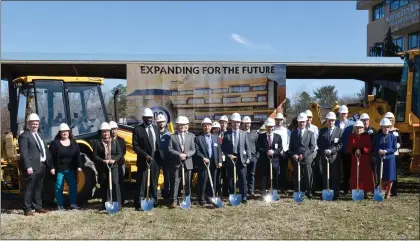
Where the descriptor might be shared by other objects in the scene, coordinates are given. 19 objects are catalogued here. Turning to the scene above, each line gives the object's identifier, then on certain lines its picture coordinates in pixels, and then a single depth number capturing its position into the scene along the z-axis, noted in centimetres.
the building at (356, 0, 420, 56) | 2692
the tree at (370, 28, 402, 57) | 2797
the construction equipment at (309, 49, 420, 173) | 933
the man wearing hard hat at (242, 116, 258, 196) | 848
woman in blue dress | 843
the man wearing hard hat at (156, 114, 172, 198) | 803
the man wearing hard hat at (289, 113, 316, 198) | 859
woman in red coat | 855
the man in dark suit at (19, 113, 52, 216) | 732
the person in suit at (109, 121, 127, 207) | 781
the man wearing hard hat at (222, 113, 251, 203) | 823
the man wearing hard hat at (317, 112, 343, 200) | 862
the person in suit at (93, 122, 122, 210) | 766
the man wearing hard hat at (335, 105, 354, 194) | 905
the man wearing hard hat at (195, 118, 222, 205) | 809
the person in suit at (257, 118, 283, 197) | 867
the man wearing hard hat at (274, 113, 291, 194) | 912
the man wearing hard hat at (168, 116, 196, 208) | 788
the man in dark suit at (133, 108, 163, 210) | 777
